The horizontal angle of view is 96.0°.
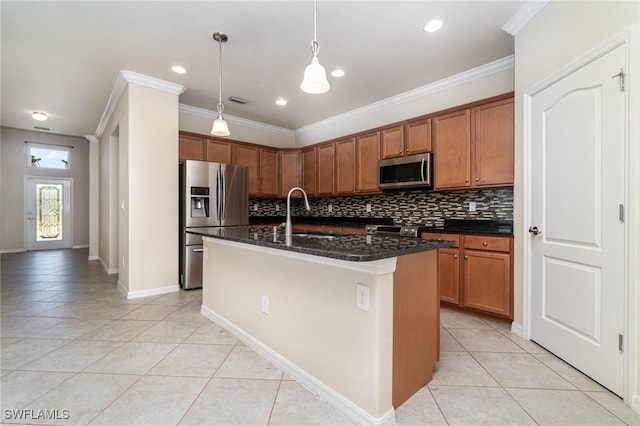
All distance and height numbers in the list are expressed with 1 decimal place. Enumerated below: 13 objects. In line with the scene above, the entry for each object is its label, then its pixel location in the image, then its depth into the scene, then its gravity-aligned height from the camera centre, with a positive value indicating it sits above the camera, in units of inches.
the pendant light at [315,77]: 69.5 +32.8
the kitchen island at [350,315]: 55.5 -23.7
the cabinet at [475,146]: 113.3 +27.7
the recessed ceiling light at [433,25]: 97.1 +64.2
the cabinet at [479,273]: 105.8 -24.4
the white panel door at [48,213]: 273.1 -0.2
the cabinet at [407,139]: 140.0 +37.4
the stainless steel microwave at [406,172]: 136.4 +20.1
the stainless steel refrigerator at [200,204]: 152.1 +4.6
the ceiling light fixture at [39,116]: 203.3 +70.2
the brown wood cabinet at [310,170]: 199.9 +29.5
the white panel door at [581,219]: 66.9 -1.9
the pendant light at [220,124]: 105.8 +33.6
